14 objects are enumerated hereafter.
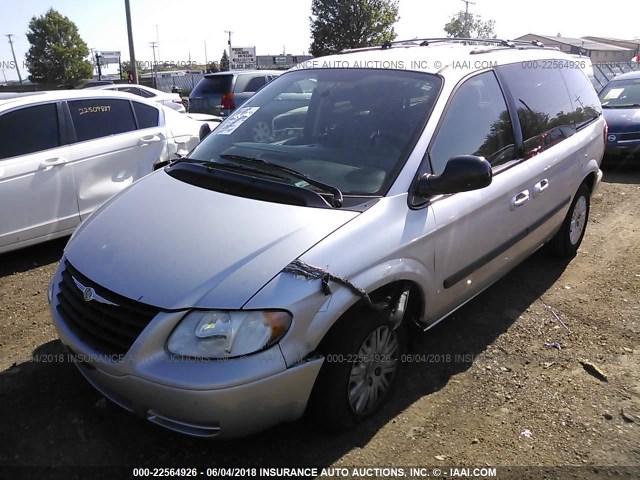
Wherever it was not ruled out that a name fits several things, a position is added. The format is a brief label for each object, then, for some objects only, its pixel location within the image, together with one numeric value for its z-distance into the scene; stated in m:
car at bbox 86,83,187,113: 12.86
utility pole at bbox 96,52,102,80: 33.31
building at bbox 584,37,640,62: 70.40
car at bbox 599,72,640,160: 8.58
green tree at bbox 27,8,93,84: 47.09
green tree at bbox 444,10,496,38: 57.50
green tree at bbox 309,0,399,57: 32.06
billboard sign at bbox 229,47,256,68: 39.44
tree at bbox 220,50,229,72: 58.86
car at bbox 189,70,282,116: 11.71
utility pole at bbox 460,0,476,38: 50.10
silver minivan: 2.16
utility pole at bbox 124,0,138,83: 20.66
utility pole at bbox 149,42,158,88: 35.96
